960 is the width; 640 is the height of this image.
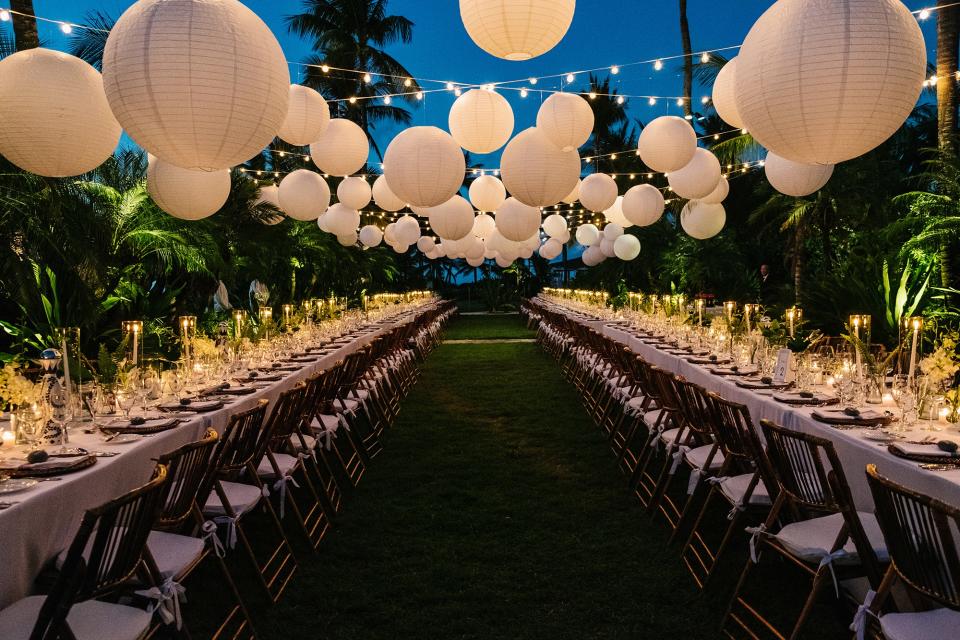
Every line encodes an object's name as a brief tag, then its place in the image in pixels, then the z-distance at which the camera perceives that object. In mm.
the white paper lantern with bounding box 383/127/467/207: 5375
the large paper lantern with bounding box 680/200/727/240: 8883
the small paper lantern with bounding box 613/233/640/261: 12797
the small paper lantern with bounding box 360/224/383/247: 13062
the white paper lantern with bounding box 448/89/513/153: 5504
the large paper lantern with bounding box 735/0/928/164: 2693
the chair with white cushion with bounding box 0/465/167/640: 1727
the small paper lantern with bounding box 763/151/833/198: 5656
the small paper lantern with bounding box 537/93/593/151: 5520
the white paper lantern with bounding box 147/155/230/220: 4629
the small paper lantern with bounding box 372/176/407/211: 8070
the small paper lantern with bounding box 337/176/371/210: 8289
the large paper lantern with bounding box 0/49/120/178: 3387
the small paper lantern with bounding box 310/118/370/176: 6402
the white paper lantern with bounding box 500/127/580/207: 5543
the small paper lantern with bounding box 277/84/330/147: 5469
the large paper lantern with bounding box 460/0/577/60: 3271
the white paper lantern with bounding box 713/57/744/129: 5156
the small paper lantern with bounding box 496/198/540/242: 7980
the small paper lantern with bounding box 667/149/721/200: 7164
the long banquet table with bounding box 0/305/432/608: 2049
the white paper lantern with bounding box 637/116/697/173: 6133
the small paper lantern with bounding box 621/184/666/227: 8384
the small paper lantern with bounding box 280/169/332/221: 7000
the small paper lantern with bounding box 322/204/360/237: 9391
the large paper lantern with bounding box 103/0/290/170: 2766
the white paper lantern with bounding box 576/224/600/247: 13688
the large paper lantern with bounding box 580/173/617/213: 7918
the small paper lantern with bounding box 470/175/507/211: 8484
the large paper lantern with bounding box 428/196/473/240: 7582
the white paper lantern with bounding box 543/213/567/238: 12227
